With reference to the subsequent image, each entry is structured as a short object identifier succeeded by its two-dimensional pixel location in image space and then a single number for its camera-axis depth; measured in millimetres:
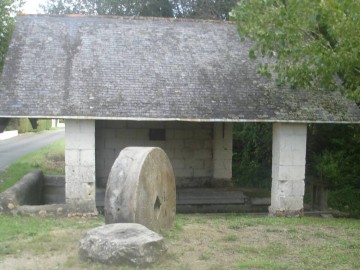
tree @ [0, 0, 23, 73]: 16491
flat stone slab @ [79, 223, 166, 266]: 5852
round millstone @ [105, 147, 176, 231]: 6883
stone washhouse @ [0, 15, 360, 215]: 10562
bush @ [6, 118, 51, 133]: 38375
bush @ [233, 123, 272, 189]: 17234
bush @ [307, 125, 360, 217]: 13609
